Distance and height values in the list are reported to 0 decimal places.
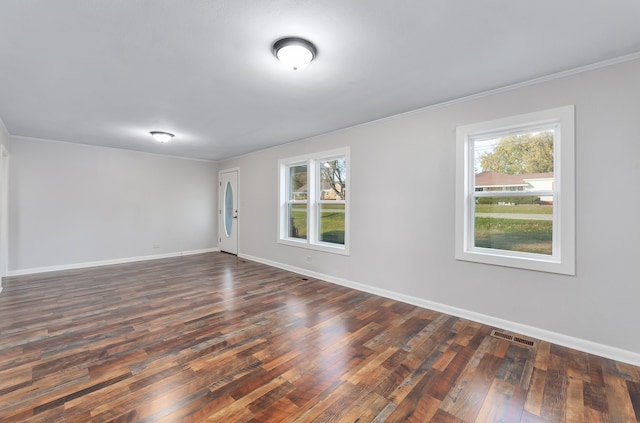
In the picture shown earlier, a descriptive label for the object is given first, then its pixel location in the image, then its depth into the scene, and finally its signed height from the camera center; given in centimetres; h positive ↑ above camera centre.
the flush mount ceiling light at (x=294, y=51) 207 +119
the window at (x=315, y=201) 466 +14
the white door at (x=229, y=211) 697 -3
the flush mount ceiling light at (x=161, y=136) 460 +123
